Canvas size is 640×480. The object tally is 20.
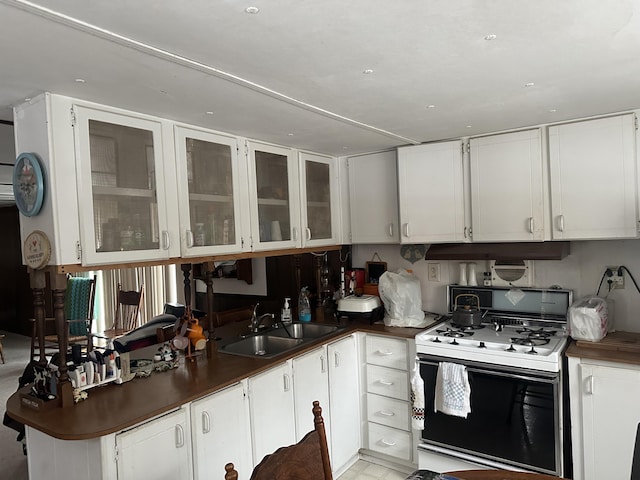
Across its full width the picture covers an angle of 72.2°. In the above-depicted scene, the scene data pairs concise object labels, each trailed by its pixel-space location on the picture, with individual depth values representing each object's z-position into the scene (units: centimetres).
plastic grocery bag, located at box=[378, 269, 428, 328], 316
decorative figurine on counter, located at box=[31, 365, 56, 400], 188
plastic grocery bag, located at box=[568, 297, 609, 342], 247
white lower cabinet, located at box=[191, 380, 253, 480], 200
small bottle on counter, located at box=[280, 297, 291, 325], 322
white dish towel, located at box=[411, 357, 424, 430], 270
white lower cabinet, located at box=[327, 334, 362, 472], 286
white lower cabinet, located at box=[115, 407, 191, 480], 172
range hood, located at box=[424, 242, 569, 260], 275
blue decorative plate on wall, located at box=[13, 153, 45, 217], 182
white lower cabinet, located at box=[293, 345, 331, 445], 259
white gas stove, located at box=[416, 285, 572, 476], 240
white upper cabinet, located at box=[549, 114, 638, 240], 245
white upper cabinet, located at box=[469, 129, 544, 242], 271
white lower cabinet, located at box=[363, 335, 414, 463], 293
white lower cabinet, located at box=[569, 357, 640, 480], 225
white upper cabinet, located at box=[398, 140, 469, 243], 299
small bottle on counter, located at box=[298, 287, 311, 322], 333
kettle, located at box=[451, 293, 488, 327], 296
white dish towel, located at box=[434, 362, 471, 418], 259
